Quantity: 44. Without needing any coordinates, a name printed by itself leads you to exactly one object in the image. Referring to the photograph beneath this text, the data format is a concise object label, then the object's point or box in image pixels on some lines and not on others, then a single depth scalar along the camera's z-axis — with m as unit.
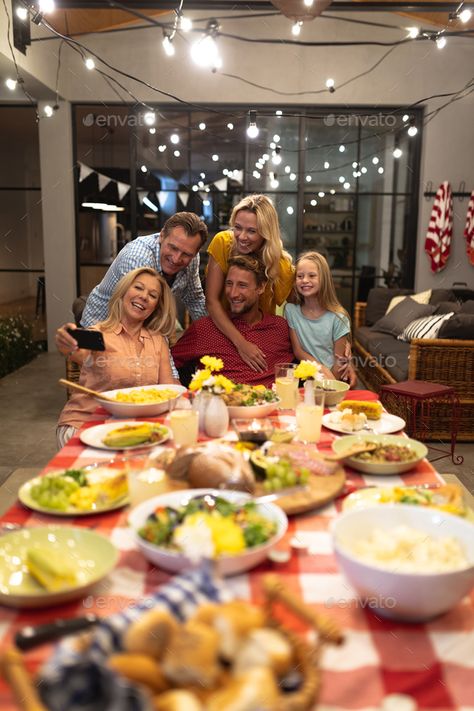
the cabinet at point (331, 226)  8.09
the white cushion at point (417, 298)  6.76
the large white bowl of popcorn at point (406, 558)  0.90
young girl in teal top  2.98
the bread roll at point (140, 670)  0.66
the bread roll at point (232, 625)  0.67
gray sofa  4.45
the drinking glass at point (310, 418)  1.80
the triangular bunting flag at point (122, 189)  8.02
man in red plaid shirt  2.80
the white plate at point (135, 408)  2.06
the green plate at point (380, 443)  1.53
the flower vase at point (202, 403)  1.83
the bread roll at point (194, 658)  0.66
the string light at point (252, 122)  5.14
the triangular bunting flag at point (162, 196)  8.05
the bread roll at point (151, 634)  0.67
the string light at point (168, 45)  5.31
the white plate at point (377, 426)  1.93
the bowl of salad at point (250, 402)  2.07
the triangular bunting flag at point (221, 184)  8.06
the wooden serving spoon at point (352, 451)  1.49
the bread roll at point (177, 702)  0.62
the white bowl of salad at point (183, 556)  1.02
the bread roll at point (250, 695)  0.60
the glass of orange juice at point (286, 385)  2.19
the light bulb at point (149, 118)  7.55
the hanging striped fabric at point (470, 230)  7.38
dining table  0.81
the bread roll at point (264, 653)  0.66
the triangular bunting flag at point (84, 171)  7.97
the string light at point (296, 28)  5.91
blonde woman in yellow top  2.81
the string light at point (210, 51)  4.95
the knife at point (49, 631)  0.83
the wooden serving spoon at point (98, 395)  1.92
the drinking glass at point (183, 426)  1.69
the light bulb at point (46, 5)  4.02
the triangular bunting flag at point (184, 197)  8.08
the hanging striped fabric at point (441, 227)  7.61
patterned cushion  5.21
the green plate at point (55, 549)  0.95
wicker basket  0.63
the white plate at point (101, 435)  1.73
